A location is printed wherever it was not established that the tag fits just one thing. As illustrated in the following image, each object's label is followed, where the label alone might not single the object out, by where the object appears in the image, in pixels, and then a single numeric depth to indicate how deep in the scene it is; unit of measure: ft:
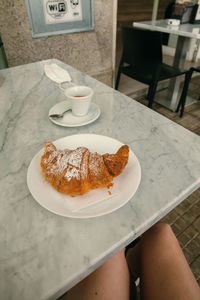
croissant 1.58
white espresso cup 2.45
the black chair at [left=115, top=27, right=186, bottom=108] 5.94
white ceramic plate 1.45
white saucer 2.50
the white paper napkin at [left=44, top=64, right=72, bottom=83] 3.61
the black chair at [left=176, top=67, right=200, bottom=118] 7.25
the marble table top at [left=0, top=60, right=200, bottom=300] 1.24
